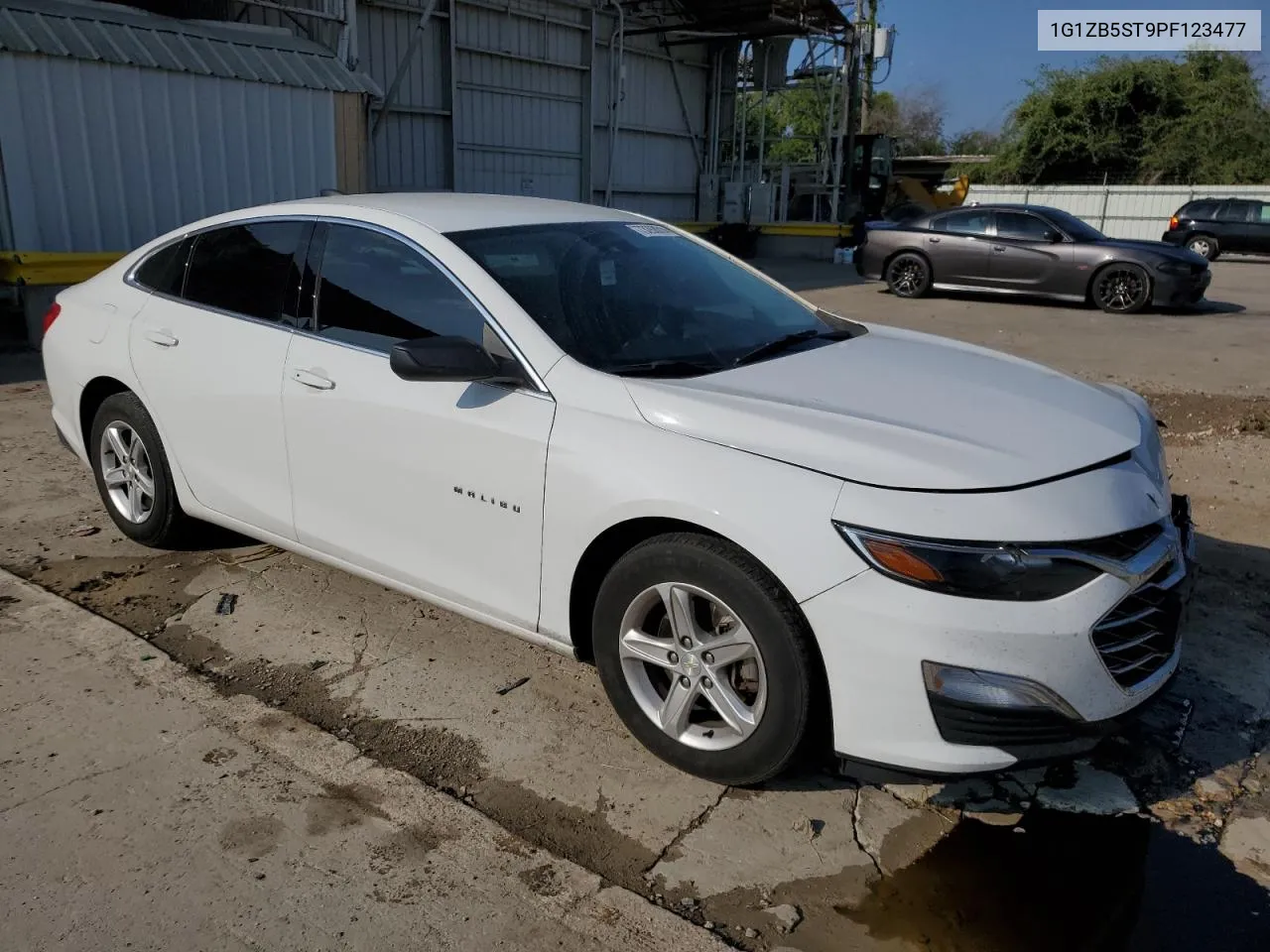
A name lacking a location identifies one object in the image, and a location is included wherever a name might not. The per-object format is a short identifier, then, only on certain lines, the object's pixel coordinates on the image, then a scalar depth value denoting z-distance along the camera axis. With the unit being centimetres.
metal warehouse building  1031
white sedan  253
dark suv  2467
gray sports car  1377
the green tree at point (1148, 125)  3559
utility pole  2471
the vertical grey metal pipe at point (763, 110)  2498
